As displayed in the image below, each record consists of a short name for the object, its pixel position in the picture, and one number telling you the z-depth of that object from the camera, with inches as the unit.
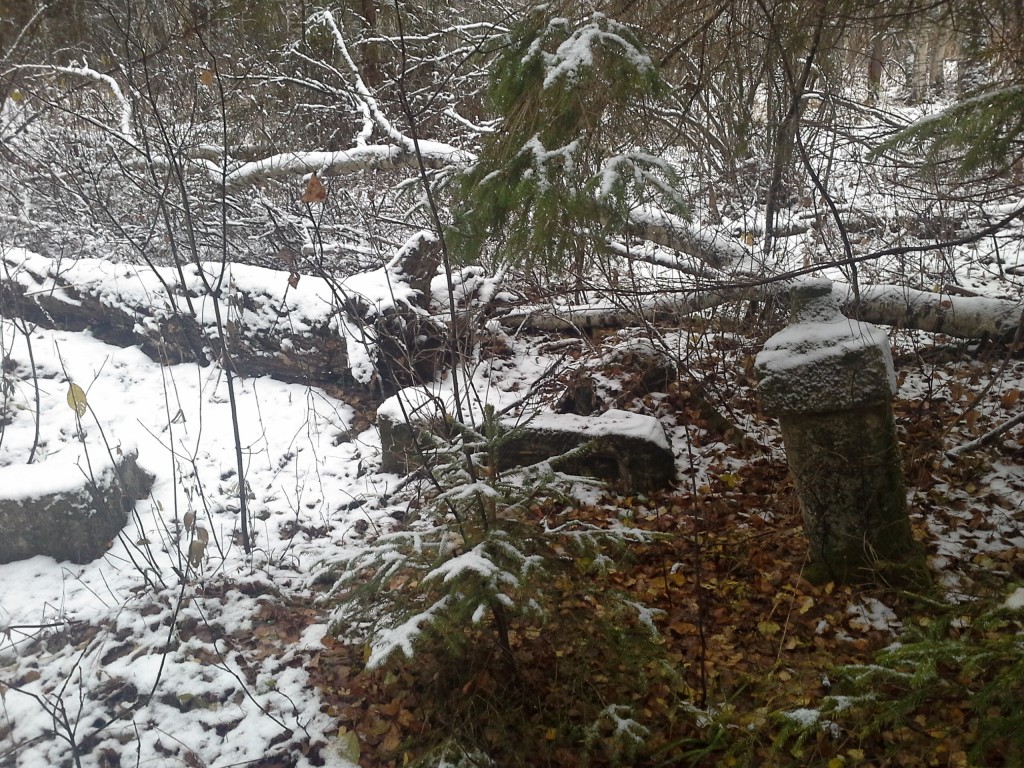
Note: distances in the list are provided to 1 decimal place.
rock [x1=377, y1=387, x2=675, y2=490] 159.9
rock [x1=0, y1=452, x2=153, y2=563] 143.5
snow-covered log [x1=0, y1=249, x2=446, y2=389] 207.2
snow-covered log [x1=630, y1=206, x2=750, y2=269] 193.5
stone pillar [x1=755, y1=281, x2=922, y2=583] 105.9
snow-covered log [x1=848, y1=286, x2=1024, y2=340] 182.2
